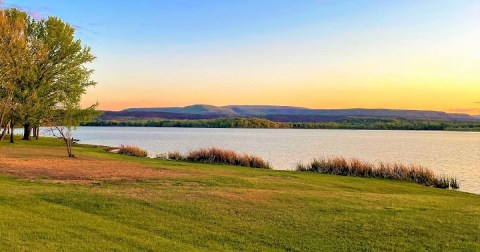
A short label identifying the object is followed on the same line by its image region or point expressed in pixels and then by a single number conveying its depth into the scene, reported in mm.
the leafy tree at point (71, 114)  47125
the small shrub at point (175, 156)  41681
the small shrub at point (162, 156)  44062
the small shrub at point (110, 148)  51825
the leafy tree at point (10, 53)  32906
